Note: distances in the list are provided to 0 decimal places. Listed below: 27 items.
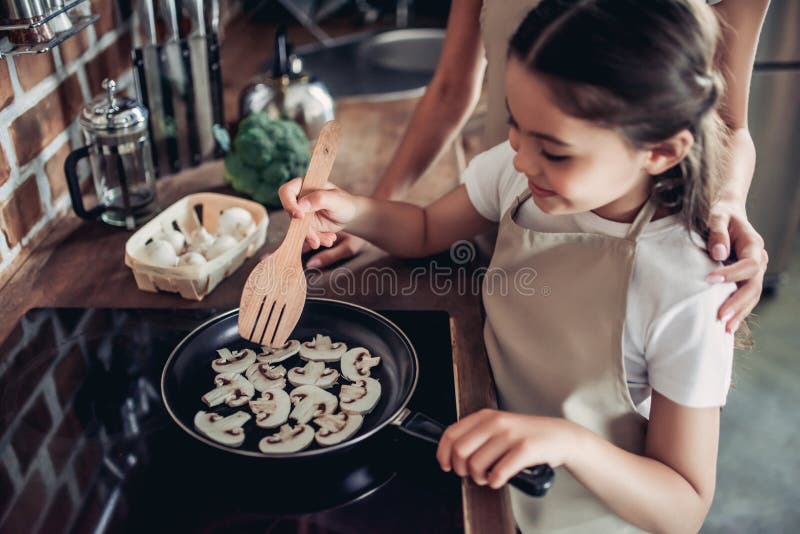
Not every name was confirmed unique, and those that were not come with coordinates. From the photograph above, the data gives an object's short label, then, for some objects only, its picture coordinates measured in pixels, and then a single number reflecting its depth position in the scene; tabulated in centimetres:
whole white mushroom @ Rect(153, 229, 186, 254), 113
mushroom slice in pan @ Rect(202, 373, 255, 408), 88
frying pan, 77
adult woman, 85
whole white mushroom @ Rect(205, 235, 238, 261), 111
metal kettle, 154
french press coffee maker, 116
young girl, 73
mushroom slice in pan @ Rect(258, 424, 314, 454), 81
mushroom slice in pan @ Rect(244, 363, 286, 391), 91
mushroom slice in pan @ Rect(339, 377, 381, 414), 88
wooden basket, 106
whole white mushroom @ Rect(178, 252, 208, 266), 107
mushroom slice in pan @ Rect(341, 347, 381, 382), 93
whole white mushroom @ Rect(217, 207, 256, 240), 117
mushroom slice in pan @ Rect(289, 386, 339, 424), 86
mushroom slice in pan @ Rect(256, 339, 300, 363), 95
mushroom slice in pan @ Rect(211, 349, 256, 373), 94
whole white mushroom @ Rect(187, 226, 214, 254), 113
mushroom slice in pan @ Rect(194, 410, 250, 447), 82
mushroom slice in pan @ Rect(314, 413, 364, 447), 82
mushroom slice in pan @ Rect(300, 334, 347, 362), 96
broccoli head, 130
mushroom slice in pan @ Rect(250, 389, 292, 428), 85
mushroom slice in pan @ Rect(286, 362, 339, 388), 91
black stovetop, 72
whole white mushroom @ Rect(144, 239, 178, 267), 107
